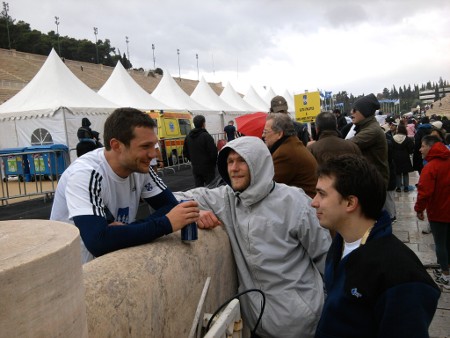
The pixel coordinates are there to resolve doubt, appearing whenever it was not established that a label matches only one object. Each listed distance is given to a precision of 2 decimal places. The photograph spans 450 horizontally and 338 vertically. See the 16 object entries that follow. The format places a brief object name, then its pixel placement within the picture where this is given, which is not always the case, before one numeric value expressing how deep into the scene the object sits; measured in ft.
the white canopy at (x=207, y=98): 80.53
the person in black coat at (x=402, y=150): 30.50
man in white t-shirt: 5.41
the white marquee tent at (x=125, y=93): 59.31
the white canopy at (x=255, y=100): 104.20
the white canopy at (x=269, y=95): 122.11
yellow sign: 35.50
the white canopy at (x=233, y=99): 91.30
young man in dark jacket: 4.27
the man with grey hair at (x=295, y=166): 11.07
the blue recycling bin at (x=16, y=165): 38.93
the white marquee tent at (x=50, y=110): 45.78
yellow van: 47.36
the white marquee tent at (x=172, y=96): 68.39
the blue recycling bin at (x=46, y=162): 35.15
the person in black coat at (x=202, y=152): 25.12
